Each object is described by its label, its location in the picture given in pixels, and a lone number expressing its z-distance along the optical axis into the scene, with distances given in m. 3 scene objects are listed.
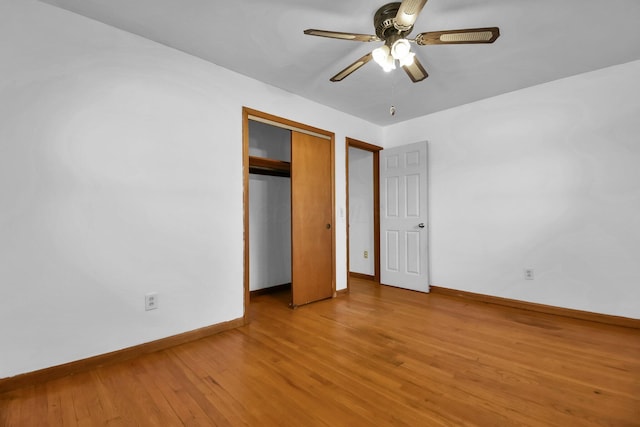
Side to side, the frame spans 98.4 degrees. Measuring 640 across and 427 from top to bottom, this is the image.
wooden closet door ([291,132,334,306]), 3.24
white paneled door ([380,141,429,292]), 3.86
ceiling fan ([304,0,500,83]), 1.58
